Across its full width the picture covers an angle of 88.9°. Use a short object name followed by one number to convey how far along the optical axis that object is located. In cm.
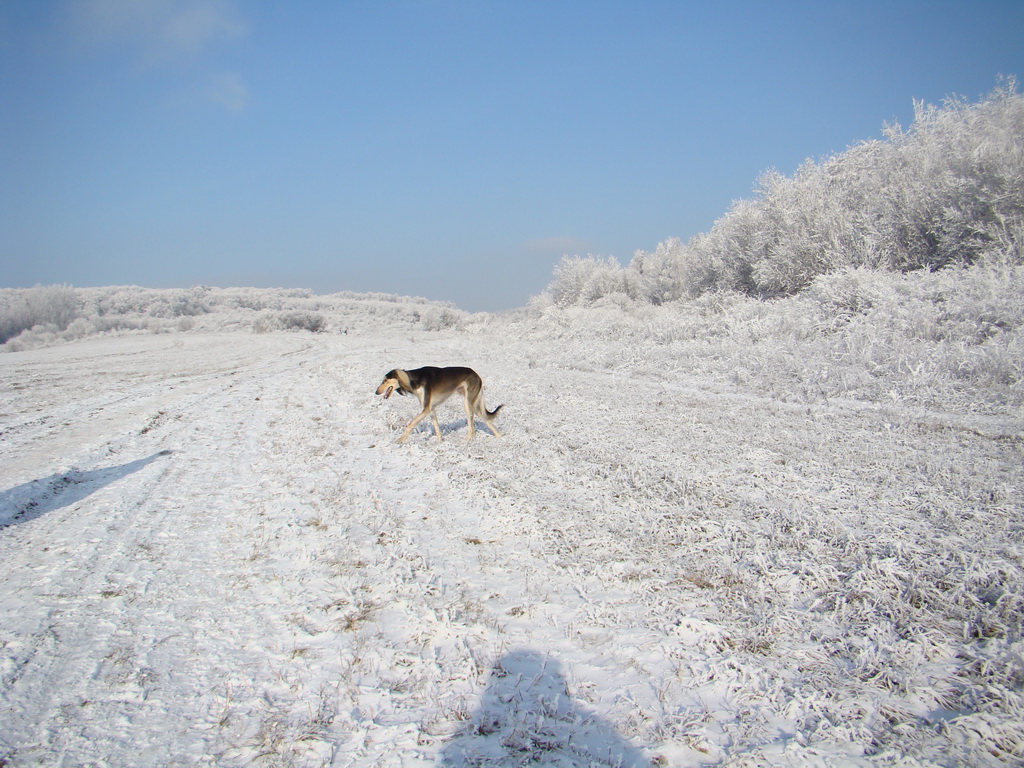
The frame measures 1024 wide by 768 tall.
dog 776
